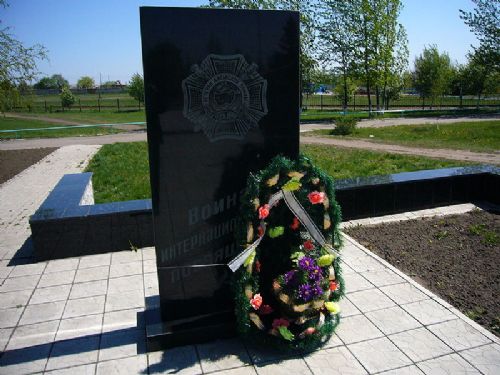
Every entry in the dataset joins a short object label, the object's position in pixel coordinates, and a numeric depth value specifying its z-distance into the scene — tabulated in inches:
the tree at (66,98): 1528.1
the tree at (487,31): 1161.4
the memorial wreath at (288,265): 134.3
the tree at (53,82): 3149.6
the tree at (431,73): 1233.9
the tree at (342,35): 1069.1
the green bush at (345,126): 733.9
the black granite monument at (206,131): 127.1
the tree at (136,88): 1471.8
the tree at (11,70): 434.7
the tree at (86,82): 3383.4
